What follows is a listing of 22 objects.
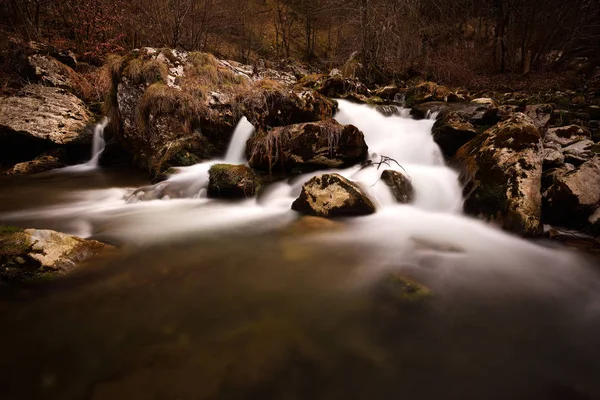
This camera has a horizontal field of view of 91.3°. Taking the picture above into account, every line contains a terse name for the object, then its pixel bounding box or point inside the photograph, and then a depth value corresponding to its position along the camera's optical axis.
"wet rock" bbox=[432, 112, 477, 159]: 6.31
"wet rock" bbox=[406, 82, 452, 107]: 9.87
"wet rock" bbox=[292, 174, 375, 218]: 4.62
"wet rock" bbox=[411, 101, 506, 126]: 7.23
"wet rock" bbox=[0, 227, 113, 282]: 2.60
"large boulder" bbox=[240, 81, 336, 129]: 6.88
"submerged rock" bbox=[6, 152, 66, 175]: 7.38
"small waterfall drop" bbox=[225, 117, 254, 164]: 7.05
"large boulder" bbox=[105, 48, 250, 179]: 7.00
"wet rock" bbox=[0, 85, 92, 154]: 7.45
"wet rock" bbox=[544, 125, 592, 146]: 5.78
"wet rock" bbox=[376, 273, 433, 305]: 2.64
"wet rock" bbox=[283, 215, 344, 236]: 4.18
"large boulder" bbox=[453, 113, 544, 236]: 4.07
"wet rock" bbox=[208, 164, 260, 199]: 5.63
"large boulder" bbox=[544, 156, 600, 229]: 4.03
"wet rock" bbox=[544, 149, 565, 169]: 4.96
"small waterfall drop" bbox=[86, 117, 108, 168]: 8.39
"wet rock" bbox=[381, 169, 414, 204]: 5.26
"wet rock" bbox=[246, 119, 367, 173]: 5.98
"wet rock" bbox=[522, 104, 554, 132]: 6.71
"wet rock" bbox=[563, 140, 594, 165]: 4.95
